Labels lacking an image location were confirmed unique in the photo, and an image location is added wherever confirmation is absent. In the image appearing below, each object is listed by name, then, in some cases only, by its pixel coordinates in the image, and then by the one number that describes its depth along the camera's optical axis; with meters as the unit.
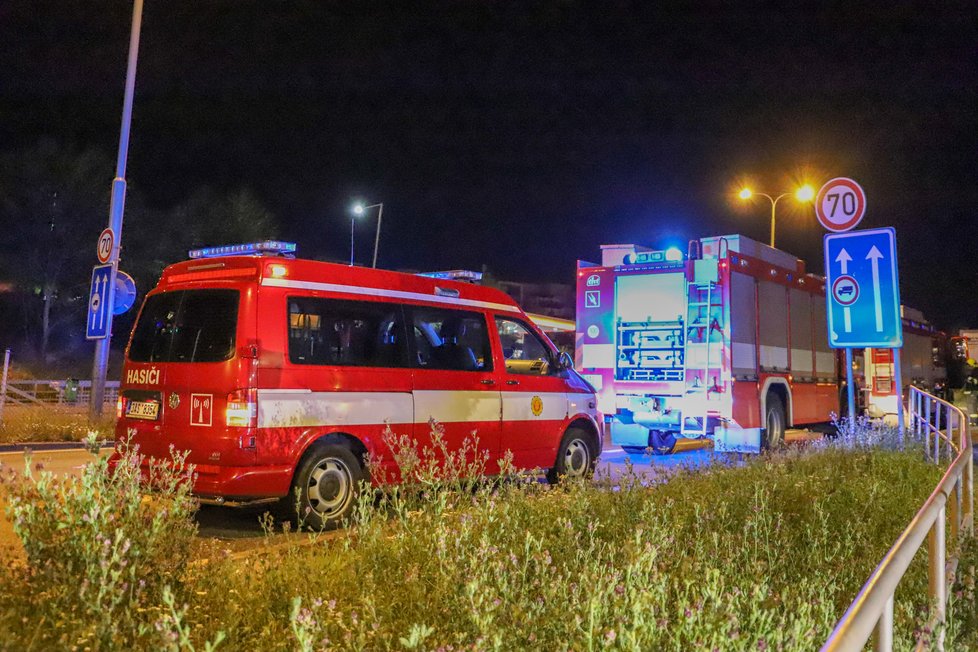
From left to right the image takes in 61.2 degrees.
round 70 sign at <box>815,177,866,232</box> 10.59
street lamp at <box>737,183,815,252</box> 21.60
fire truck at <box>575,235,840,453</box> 12.41
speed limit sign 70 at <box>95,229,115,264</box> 13.30
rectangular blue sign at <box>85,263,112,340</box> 13.29
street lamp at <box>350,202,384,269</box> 32.09
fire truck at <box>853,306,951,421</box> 21.72
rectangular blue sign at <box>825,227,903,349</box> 10.46
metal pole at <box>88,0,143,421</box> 13.40
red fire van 6.45
